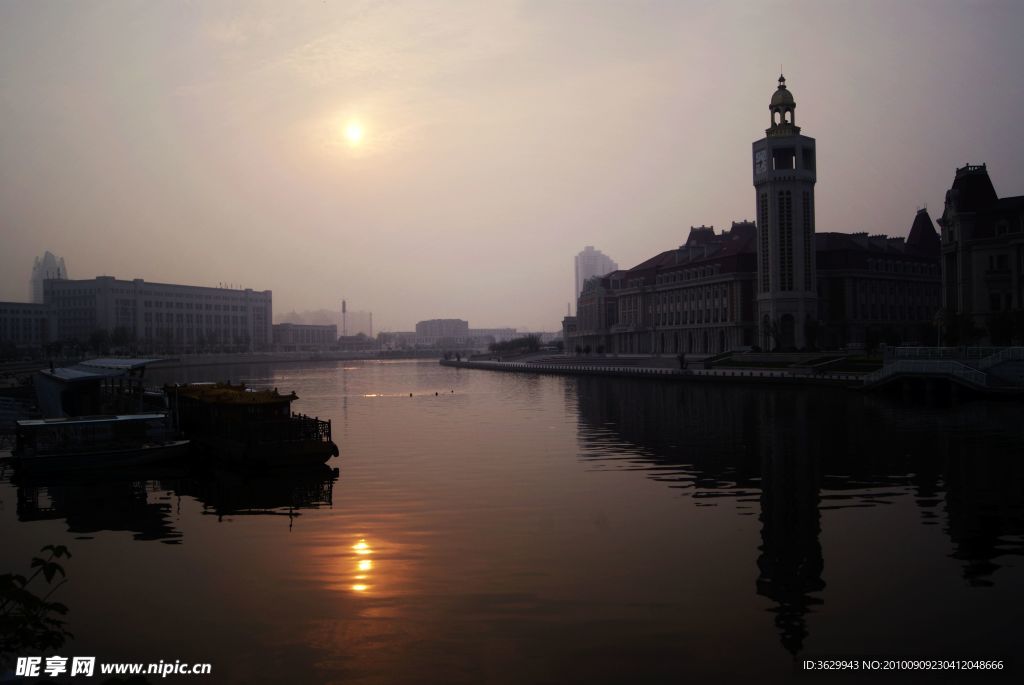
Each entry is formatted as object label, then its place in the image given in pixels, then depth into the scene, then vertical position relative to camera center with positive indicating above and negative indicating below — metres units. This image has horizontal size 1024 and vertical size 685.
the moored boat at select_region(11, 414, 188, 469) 32.75 -3.56
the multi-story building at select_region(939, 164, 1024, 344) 77.19 +9.61
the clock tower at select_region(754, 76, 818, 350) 104.62 +16.84
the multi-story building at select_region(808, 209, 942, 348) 116.19 +8.87
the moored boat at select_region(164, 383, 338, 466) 32.34 -3.04
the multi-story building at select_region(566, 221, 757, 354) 116.88 +8.77
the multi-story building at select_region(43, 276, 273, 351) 184.25 +6.26
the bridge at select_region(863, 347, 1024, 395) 56.53 -1.36
